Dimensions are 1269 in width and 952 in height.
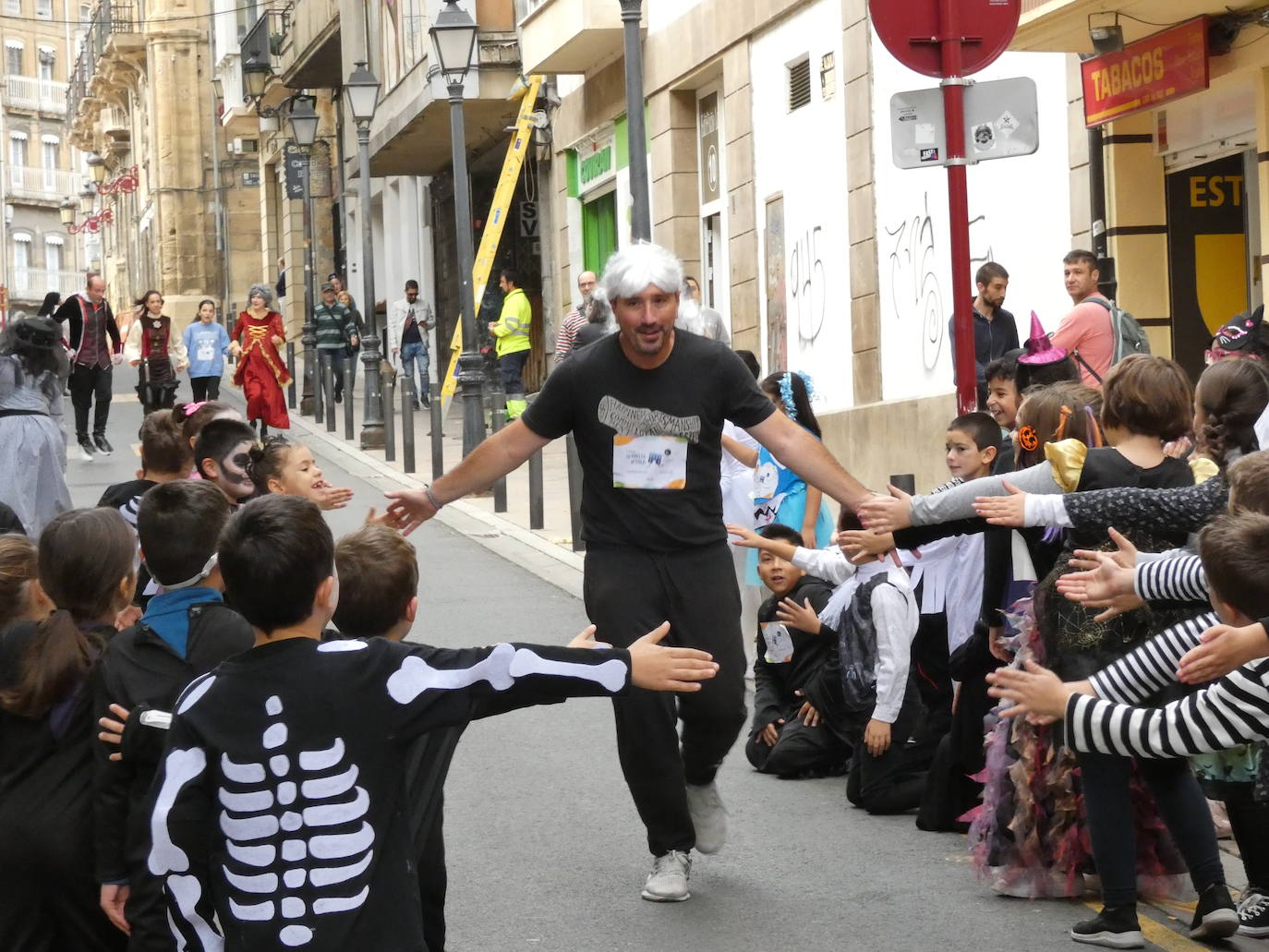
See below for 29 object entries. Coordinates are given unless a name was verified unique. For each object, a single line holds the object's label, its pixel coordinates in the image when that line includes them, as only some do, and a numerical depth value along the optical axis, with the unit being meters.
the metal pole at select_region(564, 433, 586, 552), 14.01
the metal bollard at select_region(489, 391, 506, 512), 17.39
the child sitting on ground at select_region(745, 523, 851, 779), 7.86
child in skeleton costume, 3.71
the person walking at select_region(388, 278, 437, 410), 29.48
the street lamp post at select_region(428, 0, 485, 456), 19.92
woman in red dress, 23.34
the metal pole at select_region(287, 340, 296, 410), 32.69
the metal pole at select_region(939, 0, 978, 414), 8.62
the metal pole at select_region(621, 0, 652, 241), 14.16
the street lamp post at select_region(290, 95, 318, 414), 29.80
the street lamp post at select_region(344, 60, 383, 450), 23.94
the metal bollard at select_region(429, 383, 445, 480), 18.62
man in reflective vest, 24.70
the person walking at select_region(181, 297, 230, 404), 25.56
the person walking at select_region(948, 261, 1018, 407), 12.57
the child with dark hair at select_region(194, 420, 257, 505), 6.36
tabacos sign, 12.98
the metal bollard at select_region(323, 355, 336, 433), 27.45
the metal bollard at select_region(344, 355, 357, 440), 25.08
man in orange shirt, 11.09
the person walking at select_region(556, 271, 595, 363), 17.14
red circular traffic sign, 8.63
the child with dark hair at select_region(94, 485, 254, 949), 4.05
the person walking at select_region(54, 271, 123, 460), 21.44
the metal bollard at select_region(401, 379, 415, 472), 20.28
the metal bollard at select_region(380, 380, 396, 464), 21.94
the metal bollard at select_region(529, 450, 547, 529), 15.72
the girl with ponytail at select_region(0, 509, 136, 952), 4.19
